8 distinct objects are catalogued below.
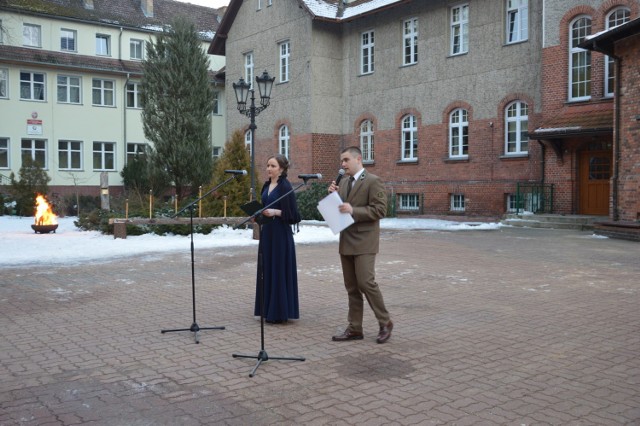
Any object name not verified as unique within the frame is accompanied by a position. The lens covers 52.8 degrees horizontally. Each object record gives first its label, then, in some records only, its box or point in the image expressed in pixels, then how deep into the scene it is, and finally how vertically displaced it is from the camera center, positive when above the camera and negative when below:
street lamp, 17.31 +2.72
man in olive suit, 6.24 -0.50
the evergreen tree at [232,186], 18.59 +0.14
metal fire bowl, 18.20 -1.06
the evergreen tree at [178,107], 21.52 +2.84
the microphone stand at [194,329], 6.53 -1.44
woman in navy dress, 7.17 -0.70
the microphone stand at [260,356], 5.54 -1.43
